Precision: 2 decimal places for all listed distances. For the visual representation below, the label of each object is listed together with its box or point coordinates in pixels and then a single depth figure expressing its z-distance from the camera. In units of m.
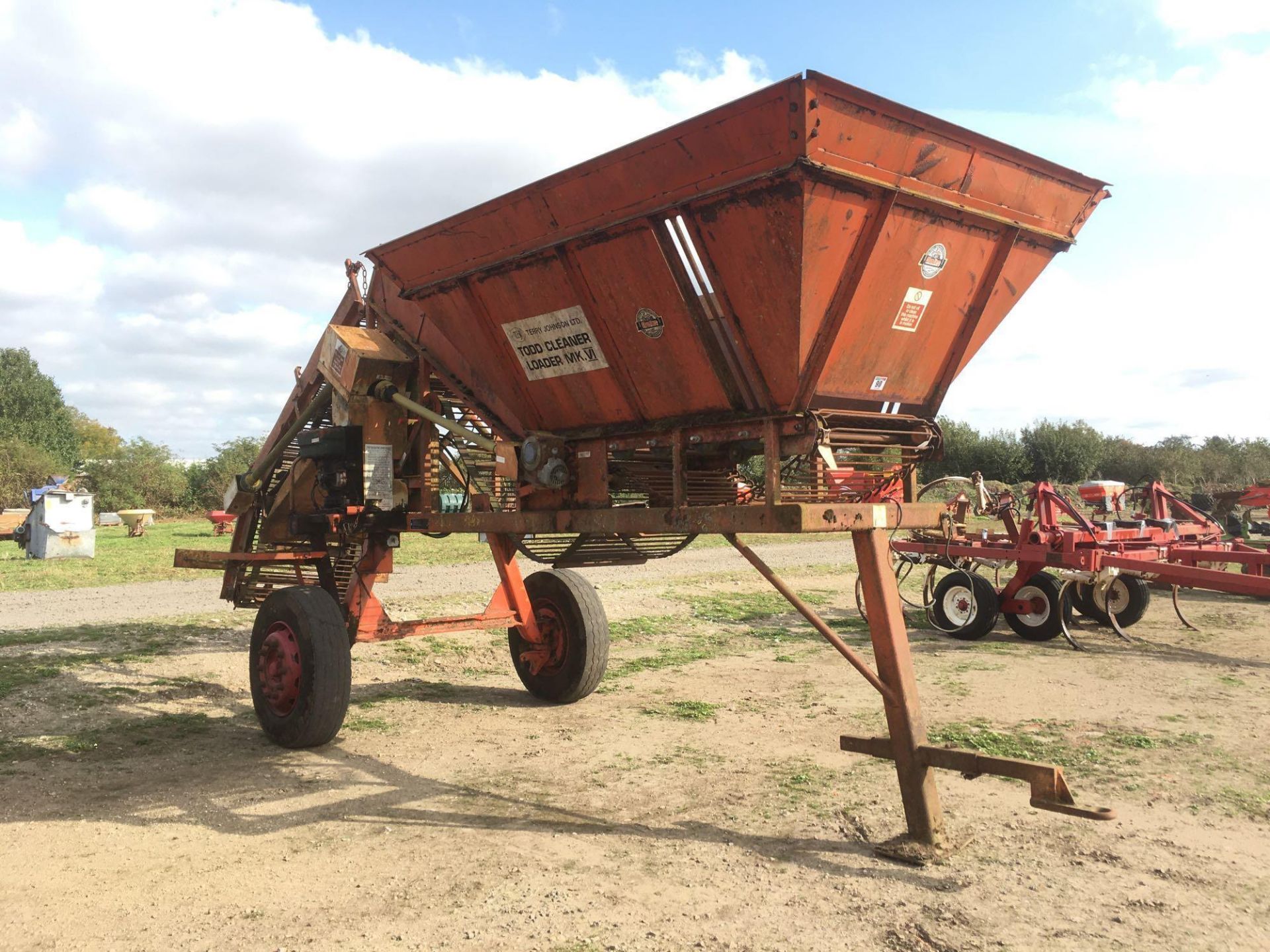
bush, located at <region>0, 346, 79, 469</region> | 56.69
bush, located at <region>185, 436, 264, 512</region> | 44.62
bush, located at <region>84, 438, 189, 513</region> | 44.59
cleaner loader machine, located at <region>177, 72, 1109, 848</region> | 3.97
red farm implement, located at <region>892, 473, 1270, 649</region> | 9.32
